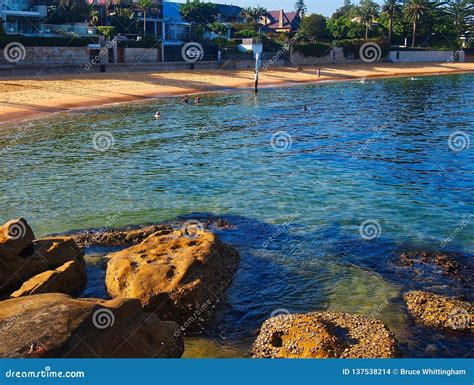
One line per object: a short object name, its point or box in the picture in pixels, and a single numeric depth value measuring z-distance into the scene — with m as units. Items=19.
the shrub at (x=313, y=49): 106.31
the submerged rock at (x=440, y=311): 13.19
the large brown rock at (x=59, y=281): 13.63
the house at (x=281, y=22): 137.25
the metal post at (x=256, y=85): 70.88
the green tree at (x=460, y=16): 131.88
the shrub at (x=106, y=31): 82.62
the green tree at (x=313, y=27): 118.25
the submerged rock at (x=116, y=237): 18.98
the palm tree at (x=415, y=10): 122.75
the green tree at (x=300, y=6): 177.10
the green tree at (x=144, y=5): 96.46
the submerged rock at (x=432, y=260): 17.00
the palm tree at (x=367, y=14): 124.62
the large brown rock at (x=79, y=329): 8.97
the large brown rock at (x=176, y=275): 13.41
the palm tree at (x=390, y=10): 122.48
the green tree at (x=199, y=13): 108.25
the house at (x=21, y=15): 76.56
